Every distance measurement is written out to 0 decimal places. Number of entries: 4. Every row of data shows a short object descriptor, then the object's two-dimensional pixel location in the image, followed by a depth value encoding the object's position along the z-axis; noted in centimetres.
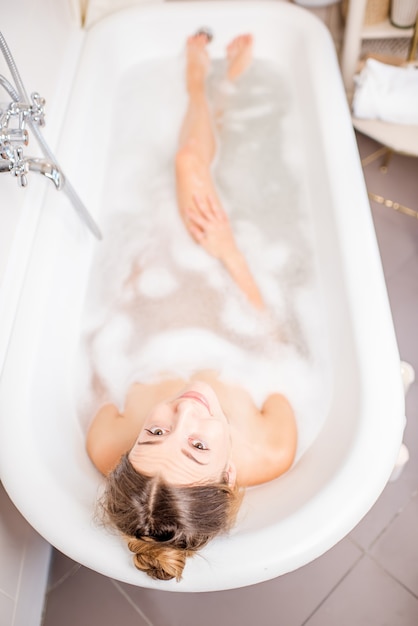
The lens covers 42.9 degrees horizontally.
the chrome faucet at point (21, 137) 106
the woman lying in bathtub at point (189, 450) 90
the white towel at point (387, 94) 178
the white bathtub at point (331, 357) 92
